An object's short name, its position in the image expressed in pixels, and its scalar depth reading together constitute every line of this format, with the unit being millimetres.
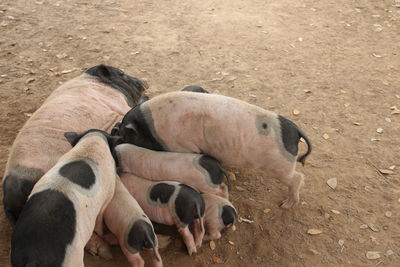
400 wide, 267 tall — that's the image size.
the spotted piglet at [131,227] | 3080
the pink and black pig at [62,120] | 3369
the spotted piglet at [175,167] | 3584
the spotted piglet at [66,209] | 2531
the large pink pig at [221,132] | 3648
